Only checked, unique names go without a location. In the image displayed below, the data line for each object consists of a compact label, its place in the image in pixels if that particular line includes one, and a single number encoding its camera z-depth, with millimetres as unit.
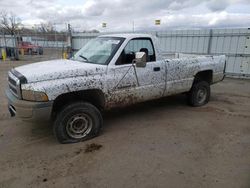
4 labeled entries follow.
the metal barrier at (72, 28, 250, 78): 10055
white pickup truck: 3525
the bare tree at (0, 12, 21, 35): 43088
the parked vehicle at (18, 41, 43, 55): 25469
